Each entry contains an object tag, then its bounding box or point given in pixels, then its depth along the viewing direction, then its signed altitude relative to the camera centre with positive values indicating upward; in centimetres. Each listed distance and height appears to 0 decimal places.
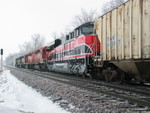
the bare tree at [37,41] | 11891 +1265
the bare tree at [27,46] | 14096 +1177
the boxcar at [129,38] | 803 +112
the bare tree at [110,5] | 5390 +1512
